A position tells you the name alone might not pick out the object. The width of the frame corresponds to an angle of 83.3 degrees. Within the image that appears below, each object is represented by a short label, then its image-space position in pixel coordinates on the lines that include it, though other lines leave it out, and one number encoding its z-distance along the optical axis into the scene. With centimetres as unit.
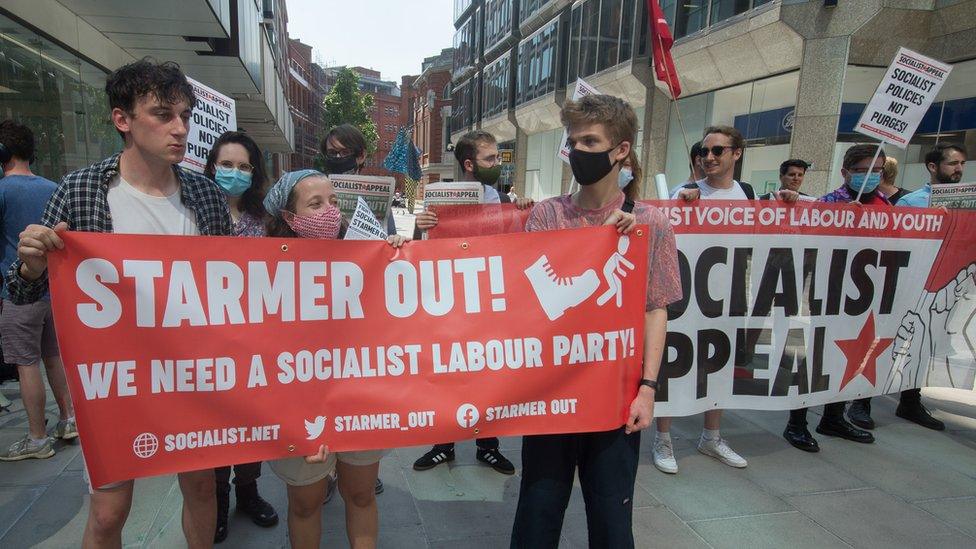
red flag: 629
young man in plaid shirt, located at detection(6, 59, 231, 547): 186
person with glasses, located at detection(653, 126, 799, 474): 344
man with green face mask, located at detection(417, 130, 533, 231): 354
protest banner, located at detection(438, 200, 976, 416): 334
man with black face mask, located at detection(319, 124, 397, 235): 380
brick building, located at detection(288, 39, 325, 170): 6688
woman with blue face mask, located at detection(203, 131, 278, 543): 274
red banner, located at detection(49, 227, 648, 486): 180
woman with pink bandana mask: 205
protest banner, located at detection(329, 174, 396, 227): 293
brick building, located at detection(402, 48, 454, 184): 6184
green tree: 6212
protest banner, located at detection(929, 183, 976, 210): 418
